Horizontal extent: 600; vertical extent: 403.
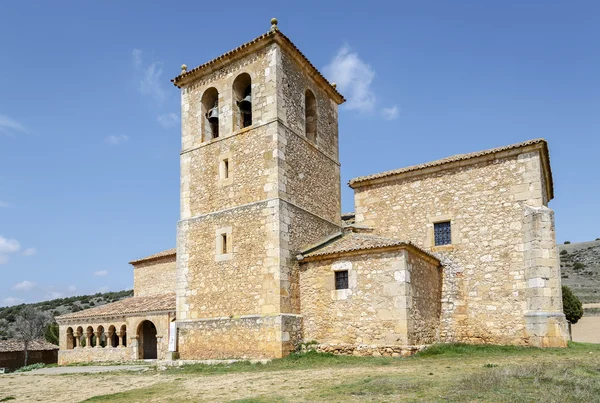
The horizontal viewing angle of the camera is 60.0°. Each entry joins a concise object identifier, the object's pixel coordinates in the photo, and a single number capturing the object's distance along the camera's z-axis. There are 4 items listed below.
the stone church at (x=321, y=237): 14.94
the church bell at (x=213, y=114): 18.14
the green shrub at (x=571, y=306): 30.55
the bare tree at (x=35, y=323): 39.87
